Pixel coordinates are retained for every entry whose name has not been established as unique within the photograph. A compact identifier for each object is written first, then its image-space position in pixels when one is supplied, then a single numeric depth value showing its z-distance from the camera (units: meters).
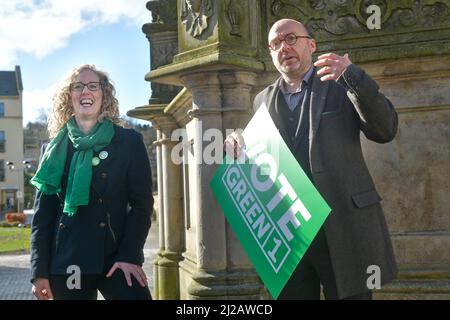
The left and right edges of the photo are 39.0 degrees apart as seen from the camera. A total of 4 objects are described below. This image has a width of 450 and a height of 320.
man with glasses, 2.61
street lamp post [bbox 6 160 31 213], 65.94
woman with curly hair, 3.00
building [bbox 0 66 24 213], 66.31
